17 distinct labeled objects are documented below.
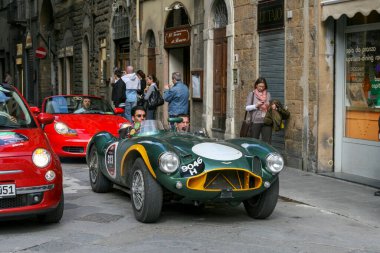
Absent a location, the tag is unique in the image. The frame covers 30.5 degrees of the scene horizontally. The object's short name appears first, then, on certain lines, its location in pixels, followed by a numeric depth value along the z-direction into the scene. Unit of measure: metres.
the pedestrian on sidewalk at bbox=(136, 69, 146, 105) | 17.81
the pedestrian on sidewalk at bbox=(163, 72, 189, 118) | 15.20
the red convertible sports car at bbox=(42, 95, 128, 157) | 12.91
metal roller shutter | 12.98
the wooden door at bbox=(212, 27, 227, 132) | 15.94
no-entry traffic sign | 32.16
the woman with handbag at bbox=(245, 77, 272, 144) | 12.16
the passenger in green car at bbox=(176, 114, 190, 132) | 9.57
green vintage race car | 6.91
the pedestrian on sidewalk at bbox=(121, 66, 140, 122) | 17.52
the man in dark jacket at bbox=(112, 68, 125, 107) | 17.45
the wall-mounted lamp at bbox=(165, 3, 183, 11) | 18.66
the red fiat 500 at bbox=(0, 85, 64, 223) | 6.50
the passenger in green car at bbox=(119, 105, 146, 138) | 8.54
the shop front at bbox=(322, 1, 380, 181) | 10.80
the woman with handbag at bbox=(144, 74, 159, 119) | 16.34
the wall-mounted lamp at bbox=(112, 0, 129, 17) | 23.32
